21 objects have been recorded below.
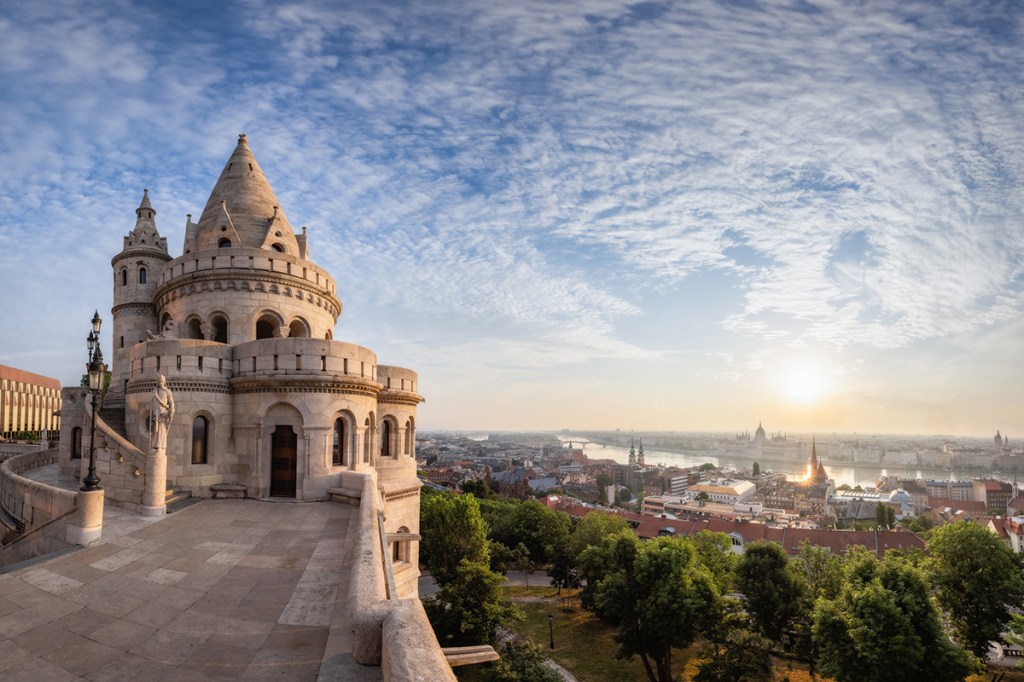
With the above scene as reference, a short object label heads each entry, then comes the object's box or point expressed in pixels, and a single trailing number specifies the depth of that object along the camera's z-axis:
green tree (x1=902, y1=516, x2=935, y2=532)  81.00
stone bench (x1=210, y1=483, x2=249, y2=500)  18.20
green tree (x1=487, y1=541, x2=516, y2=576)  47.53
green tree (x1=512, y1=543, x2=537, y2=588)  51.34
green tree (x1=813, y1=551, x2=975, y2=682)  22.44
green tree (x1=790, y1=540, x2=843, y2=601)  34.78
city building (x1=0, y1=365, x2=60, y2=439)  75.25
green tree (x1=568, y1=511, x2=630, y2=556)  47.84
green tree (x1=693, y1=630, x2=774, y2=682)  27.23
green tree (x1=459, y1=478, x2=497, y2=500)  88.06
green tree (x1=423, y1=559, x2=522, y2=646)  27.88
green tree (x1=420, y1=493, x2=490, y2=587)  33.88
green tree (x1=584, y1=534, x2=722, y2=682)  28.94
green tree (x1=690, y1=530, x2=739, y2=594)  38.62
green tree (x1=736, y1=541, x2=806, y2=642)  33.81
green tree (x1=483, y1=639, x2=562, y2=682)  24.89
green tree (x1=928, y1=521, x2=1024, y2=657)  29.03
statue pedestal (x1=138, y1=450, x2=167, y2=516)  14.93
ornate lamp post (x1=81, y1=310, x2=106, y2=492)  14.46
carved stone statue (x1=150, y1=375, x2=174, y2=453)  15.48
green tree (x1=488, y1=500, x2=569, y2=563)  53.66
